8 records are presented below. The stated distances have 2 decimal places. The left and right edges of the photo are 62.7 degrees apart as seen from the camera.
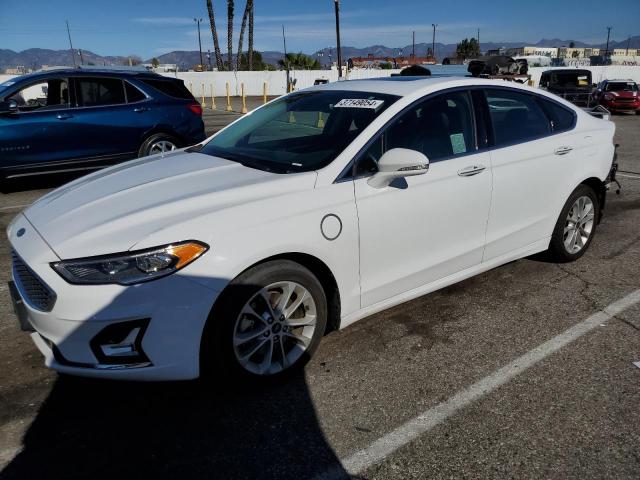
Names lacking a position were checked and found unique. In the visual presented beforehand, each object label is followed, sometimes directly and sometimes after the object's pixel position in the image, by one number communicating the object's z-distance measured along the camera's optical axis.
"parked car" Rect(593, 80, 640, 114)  21.61
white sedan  2.38
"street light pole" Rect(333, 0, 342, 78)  25.70
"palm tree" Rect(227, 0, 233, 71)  42.03
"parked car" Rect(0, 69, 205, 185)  7.09
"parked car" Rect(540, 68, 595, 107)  21.23
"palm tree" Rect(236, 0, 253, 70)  45.44
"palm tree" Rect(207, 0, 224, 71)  42.44
